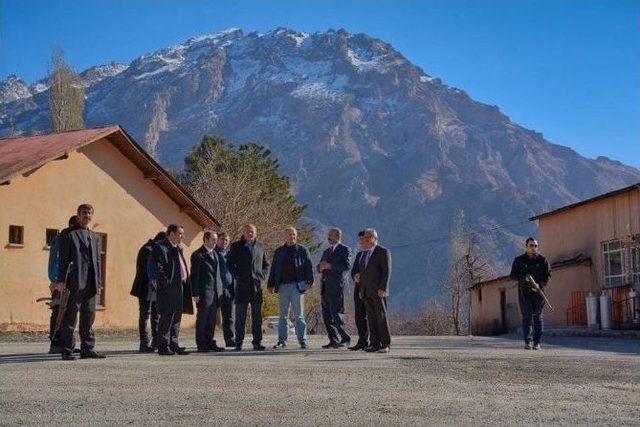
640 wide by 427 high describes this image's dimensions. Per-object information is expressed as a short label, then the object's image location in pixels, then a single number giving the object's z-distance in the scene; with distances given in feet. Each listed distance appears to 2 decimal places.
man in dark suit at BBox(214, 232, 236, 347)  41.96
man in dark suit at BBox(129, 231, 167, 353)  39.17
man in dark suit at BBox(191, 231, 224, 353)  39.60
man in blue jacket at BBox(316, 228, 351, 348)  41.91
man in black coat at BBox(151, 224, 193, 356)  37.01
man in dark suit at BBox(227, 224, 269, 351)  41.19
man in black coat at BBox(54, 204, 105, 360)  32.83
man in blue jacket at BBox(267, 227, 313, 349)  41.60
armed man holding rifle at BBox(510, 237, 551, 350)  44.32
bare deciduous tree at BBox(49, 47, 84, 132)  143.74
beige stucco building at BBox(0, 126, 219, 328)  66.39
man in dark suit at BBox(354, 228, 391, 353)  38.27
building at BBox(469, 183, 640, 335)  84.02
